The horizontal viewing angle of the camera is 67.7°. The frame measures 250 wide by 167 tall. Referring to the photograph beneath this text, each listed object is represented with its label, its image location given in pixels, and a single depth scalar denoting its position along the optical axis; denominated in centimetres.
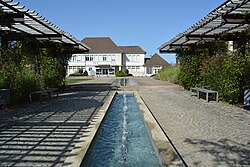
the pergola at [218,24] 593
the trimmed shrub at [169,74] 1882
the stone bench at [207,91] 840
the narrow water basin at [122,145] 337
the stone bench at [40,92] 824
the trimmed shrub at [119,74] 3855
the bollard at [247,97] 674
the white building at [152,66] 4415
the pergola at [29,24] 578
